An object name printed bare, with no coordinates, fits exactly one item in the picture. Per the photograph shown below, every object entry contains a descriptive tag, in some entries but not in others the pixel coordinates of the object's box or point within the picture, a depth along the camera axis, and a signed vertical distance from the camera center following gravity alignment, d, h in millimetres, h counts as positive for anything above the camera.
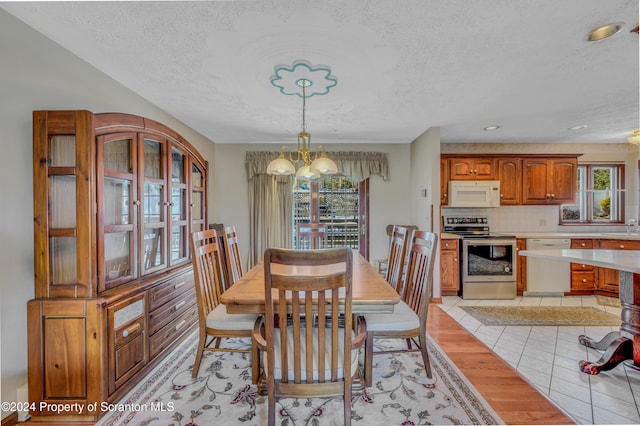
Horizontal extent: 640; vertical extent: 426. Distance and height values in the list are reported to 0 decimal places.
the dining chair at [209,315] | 1942 -747
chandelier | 2303 +379
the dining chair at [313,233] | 3432 -271
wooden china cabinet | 1667 -378
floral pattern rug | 1672 -1246
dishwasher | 4070 -916
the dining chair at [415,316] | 1931 -768
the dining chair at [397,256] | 2474 -432
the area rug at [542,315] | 3188 -1286
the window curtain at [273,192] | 4523 +310
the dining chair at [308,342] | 1252 -646
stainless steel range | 4012 -841
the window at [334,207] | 4688 +64
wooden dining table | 1586 -505
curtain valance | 4522 +771
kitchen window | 4680 +218
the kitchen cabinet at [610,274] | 3915 -933
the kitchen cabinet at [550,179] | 4395 +476
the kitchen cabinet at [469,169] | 4352 +637
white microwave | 4285 +260
